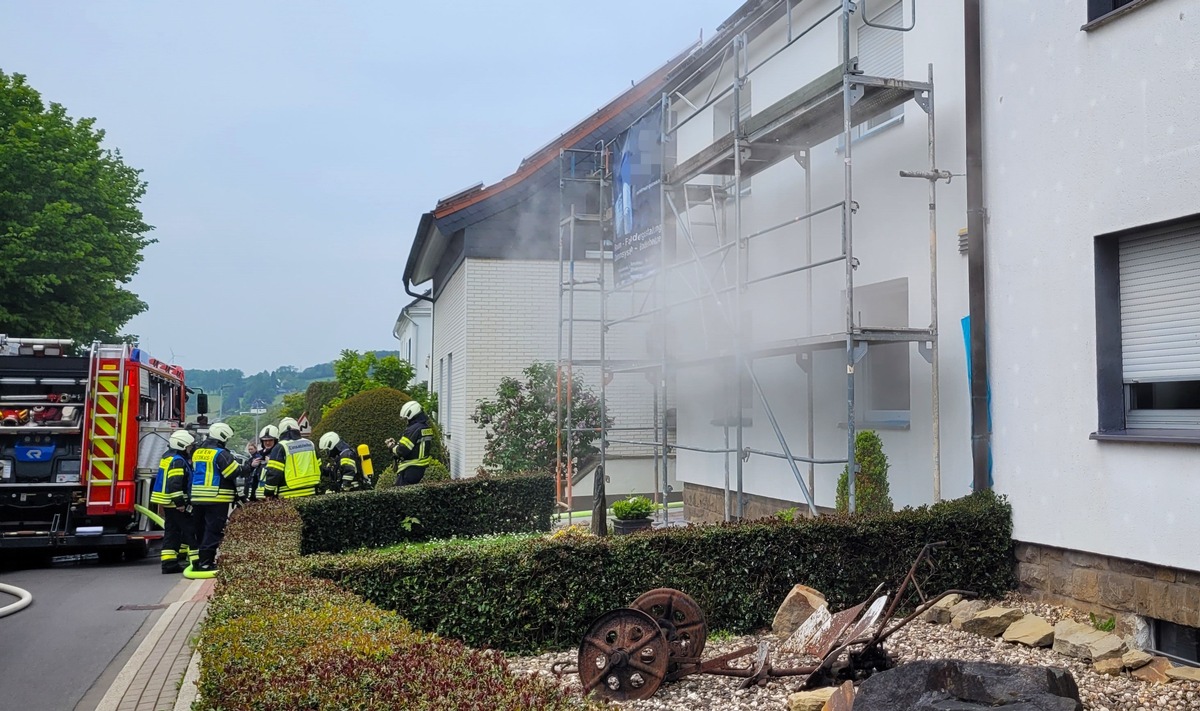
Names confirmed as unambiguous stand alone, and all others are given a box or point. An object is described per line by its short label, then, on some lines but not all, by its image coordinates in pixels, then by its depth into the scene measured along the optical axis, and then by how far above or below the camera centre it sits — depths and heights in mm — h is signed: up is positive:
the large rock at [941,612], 7016 -1311
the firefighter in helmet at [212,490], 11719 -826
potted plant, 11531 -1059
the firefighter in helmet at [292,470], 11867 -576
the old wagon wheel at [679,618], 5984 -1197
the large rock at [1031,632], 6367 -1331
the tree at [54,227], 22125 +4577
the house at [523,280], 18891 +2892
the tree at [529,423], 17266 +60
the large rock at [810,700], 5098 -1432
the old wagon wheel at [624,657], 5637 -1346
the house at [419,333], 32781 +3245
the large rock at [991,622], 6680 -1313
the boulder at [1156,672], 5586 -1386
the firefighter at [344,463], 12695 -512
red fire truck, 12133 -397
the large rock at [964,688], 4312 -1183
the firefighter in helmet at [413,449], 13125 -326
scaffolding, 8398 +2648
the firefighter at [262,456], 12727 -452
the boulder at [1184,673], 5531 -1373
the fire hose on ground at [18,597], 9173 -1795
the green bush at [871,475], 8633 -393
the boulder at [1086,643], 5957 -1316
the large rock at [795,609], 6859 -1279
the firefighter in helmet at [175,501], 11719 -959
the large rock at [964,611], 6828 -1284
